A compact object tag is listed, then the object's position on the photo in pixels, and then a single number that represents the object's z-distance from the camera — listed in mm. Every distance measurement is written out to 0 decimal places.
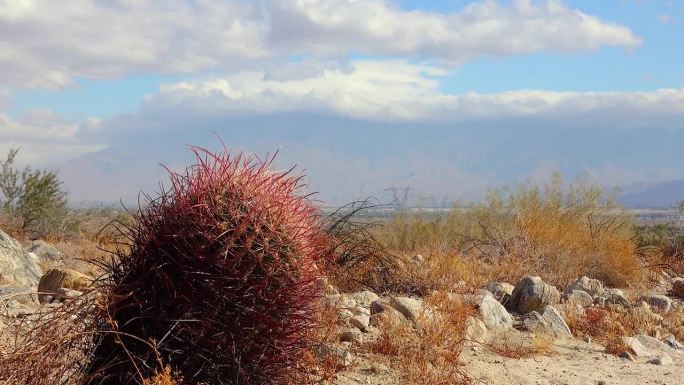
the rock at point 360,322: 8547
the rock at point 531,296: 11227
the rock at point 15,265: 11070
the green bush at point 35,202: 20406
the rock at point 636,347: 9570
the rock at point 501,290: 11625
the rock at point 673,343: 10352
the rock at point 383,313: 8320
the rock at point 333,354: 7199
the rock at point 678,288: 14085
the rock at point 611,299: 12078
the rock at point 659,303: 12312
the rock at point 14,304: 9341
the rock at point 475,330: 8930
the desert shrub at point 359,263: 11062
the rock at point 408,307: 8719
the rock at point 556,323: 10312
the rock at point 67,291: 9198
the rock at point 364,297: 9855
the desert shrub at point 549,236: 14664
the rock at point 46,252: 15180
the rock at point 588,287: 12625
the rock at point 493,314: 9828
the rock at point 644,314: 11164
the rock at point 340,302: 8191
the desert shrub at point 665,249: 17469
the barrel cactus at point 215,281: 5164
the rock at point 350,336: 8094
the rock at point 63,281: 10008
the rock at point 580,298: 11922
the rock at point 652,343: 10062
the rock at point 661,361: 9172
